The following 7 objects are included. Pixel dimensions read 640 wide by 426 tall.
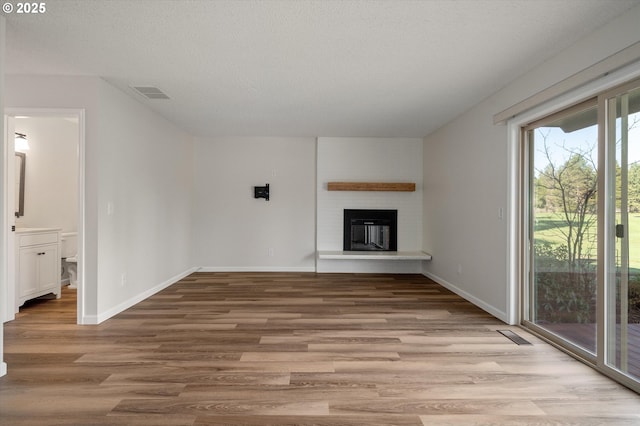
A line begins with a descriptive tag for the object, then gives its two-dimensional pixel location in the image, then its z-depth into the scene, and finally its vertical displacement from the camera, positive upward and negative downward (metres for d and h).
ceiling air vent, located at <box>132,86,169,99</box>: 3.57 +1.30
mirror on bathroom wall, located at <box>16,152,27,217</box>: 4.65 +0.43
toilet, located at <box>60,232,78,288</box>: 4.84 -0.58
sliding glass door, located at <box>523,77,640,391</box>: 2.21 -0.12
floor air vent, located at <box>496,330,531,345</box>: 2.88 -1.06
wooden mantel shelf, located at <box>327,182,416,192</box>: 5.89 +0.48
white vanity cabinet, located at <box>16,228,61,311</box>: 3.73 -0.56
